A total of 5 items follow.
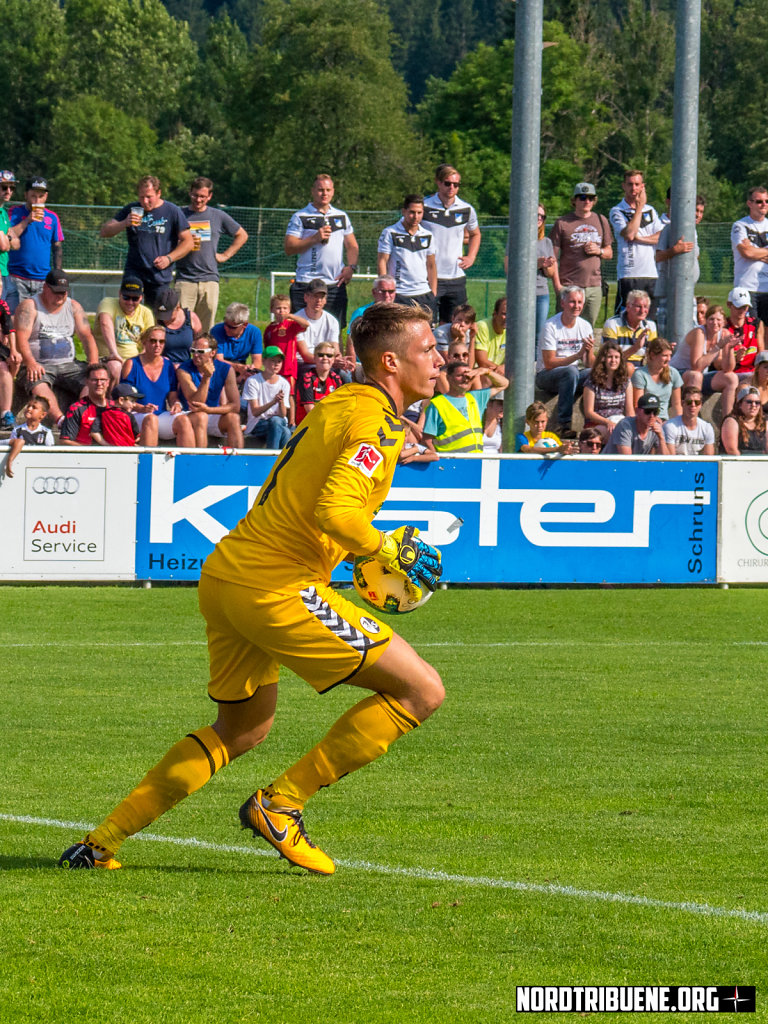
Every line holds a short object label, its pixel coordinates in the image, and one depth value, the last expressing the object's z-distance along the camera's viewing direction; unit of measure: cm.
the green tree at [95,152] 8462
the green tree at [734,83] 9244
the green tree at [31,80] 9719
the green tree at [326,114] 7956
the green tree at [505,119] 7519
